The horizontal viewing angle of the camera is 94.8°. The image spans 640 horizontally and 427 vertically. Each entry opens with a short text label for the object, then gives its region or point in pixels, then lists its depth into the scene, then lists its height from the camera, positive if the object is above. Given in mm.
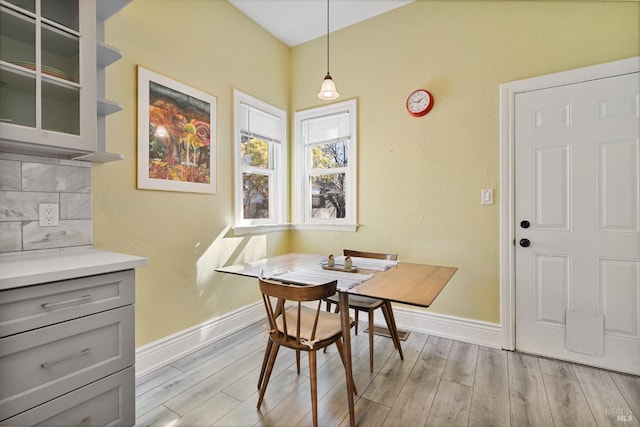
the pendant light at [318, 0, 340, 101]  2205 +927
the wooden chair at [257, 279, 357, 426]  1444 -670
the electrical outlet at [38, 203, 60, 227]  1602 -1
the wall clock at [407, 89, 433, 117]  2659 +1006
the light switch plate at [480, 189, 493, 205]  2447 +127
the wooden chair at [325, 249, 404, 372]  2086 -690
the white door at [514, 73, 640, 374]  2039 -81
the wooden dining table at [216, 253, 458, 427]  1442 -404
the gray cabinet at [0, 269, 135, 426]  1084 -575
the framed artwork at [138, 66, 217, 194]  2056 +597
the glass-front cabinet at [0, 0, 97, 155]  1299 +643
